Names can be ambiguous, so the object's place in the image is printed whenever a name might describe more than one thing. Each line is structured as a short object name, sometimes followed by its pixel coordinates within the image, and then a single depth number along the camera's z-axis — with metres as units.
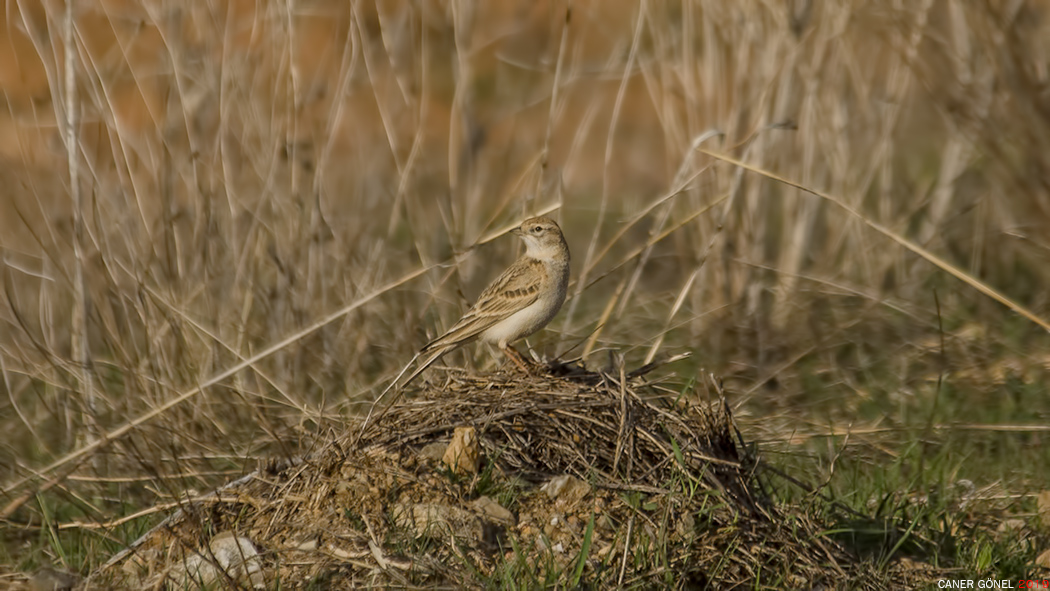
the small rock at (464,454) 8.09
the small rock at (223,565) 7.45
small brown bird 10.00
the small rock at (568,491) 7.96
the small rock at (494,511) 7.80
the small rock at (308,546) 7.61
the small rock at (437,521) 7.66
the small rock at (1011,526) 8.96
